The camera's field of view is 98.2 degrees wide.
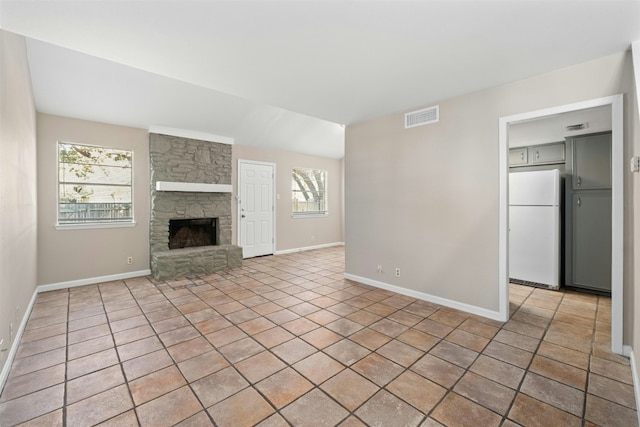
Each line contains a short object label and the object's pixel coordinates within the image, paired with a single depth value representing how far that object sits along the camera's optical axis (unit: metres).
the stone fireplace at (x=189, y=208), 4.66
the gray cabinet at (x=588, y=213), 3.57
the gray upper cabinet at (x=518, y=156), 4.33
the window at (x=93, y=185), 4.12
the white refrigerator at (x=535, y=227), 3.79
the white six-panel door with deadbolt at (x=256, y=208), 6.04
